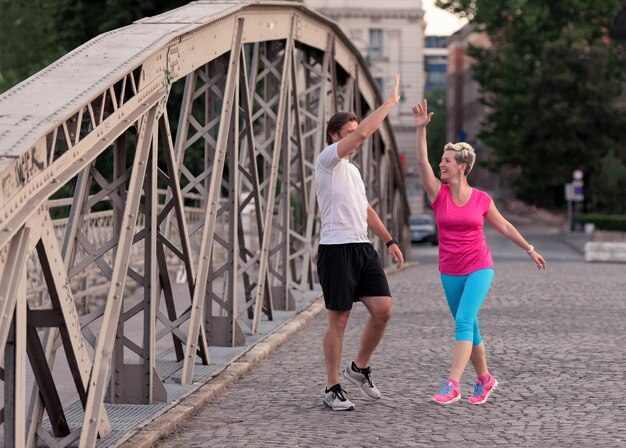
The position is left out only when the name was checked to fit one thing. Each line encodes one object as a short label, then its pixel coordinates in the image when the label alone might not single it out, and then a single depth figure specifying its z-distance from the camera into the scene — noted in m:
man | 9.22
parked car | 58.22
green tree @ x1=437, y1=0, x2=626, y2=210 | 72.19
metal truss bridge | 6.12
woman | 9.38
